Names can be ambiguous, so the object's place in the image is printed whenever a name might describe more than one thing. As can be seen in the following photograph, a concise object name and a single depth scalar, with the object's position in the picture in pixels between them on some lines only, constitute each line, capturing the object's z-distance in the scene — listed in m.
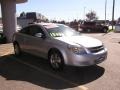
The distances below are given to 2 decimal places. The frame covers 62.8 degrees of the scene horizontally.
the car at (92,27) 14.82
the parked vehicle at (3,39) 7.02
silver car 3.07
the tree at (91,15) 42.79
